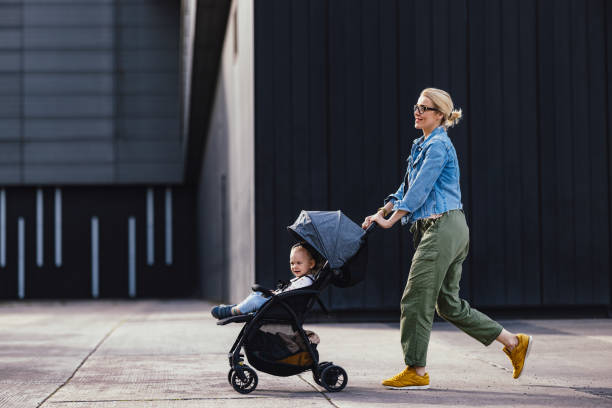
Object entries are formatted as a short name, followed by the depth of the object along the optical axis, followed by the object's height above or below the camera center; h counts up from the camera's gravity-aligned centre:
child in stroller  8.07 -0.35
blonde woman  7.98 -0.16
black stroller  7.99 -0.54
